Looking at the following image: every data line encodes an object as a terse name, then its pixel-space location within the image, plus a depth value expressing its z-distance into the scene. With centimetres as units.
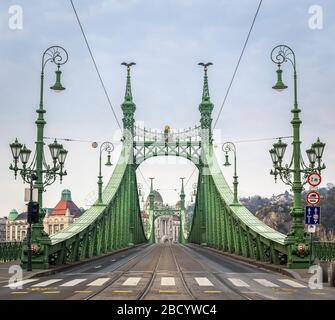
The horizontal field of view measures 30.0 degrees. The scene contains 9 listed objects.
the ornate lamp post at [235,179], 4128
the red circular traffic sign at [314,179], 2245
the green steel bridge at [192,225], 2780
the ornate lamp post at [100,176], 4108
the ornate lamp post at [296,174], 2475
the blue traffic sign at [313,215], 2214
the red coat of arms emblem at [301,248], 2459
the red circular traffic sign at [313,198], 2252
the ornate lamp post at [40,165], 2506
